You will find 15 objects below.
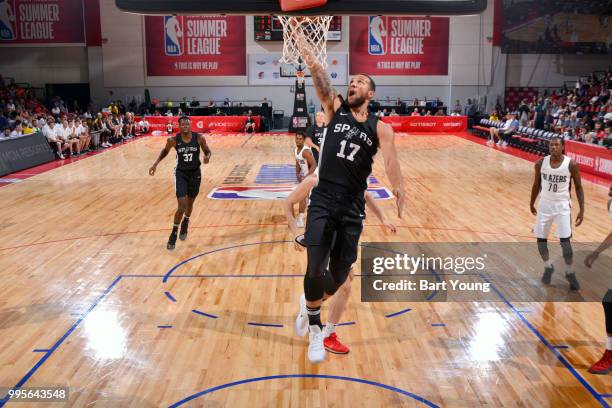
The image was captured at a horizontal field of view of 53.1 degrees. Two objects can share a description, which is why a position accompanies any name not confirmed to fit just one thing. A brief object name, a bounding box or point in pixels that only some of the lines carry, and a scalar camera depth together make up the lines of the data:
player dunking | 4.43
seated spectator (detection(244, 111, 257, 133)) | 29.17
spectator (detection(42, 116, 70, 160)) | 19.05
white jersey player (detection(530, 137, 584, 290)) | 7.09
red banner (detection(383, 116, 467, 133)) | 29.25
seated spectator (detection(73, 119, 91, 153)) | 20.97
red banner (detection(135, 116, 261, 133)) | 28.41
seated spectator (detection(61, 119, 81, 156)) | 19.97
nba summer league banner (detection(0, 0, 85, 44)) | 31.42
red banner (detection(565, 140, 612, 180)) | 15.59
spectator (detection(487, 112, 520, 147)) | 23.27
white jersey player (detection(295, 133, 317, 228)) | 9.83
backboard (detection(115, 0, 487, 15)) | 7.65
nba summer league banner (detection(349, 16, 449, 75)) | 32.31
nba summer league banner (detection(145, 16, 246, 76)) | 32.25
